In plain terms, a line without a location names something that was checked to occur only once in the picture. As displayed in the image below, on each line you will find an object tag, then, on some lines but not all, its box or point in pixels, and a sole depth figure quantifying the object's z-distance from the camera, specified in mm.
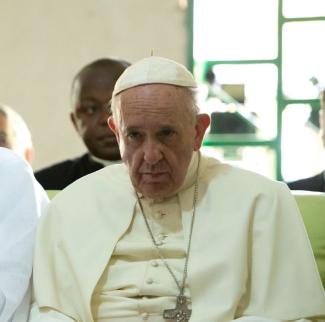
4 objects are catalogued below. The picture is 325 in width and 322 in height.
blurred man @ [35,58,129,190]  10039
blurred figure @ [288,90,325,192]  8960
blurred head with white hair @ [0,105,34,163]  8618
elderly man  5939
